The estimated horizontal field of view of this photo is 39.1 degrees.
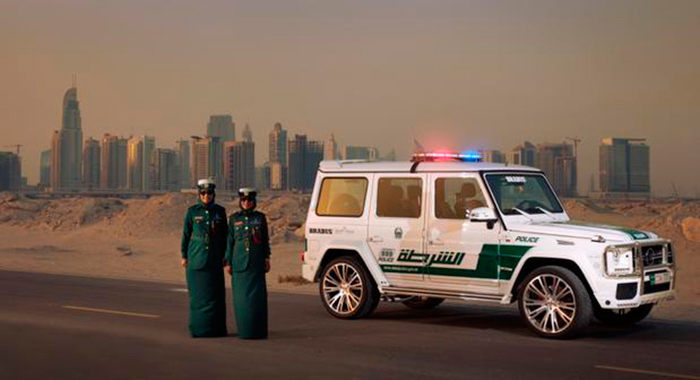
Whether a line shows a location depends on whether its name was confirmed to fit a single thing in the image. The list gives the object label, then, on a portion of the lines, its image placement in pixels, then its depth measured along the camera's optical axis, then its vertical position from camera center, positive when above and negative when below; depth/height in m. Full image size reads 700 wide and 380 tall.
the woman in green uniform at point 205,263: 13.10 -0.82
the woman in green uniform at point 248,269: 13.00 -0.88
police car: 13.01 -0.61
